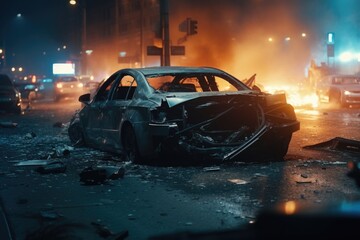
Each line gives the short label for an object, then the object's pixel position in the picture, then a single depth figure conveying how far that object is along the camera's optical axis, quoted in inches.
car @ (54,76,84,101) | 1384.1
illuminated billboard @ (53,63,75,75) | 2896.2
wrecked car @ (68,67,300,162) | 285.3
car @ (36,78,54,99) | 1609.4
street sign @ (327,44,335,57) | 1646.2
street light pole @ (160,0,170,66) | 641.0
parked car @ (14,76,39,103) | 1421.0
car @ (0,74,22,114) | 802.8
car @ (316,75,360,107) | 917.8
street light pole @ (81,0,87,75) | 1578.0
